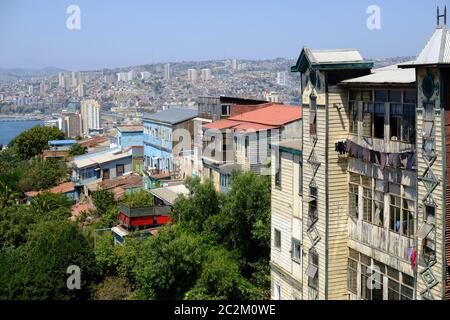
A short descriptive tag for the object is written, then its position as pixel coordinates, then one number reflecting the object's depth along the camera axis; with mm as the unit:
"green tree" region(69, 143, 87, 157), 54666
